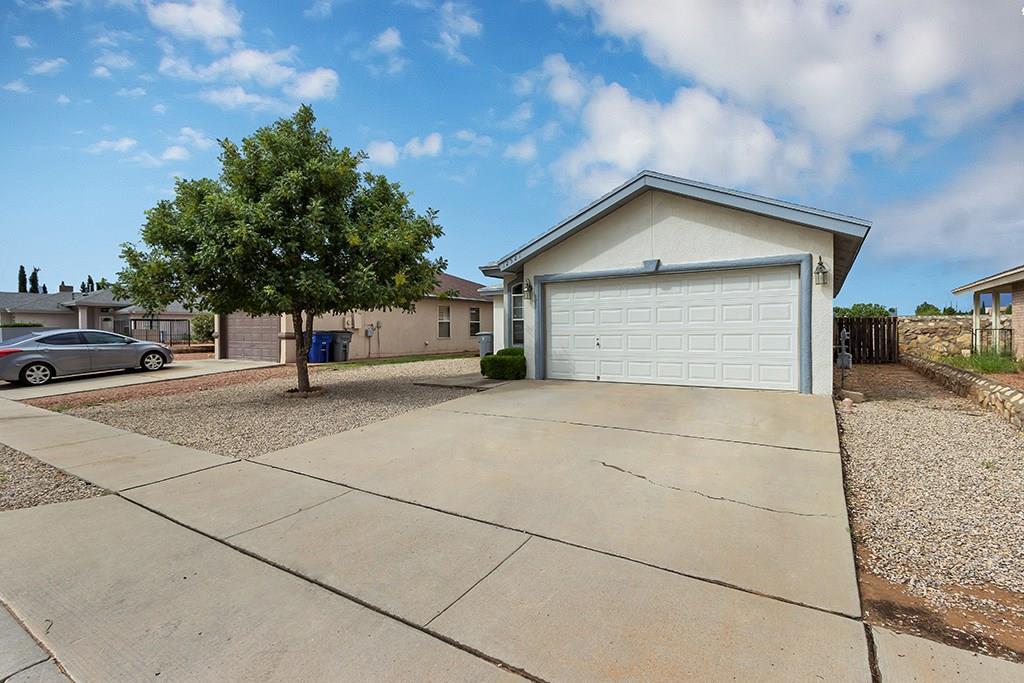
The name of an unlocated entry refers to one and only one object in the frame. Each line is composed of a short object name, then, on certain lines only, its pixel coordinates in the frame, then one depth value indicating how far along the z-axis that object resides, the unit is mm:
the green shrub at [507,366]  11023
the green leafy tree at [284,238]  8008
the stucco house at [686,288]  8453
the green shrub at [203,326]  25484
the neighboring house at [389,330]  17156
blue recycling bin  16938
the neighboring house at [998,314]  13578
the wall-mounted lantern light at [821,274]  8336
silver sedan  11812
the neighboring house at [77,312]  28266
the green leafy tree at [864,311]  23534
